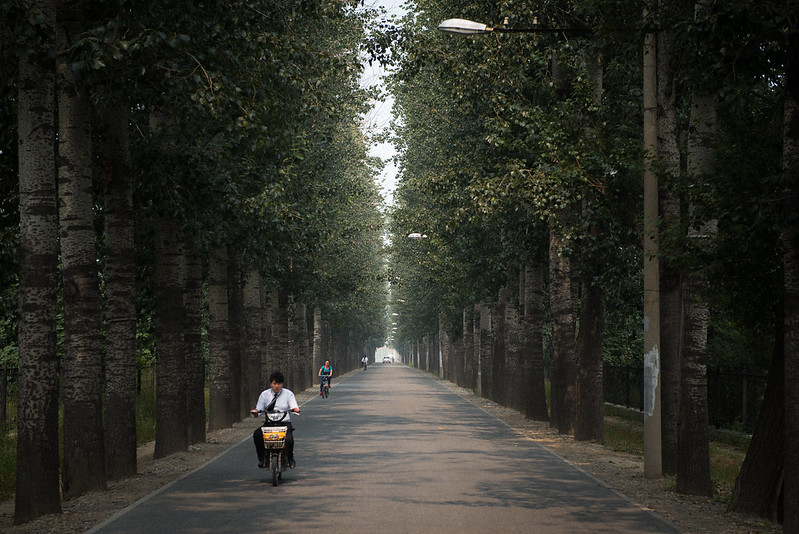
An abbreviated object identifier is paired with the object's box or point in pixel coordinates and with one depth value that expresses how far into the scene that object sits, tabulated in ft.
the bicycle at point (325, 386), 154.92
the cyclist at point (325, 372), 152.05
